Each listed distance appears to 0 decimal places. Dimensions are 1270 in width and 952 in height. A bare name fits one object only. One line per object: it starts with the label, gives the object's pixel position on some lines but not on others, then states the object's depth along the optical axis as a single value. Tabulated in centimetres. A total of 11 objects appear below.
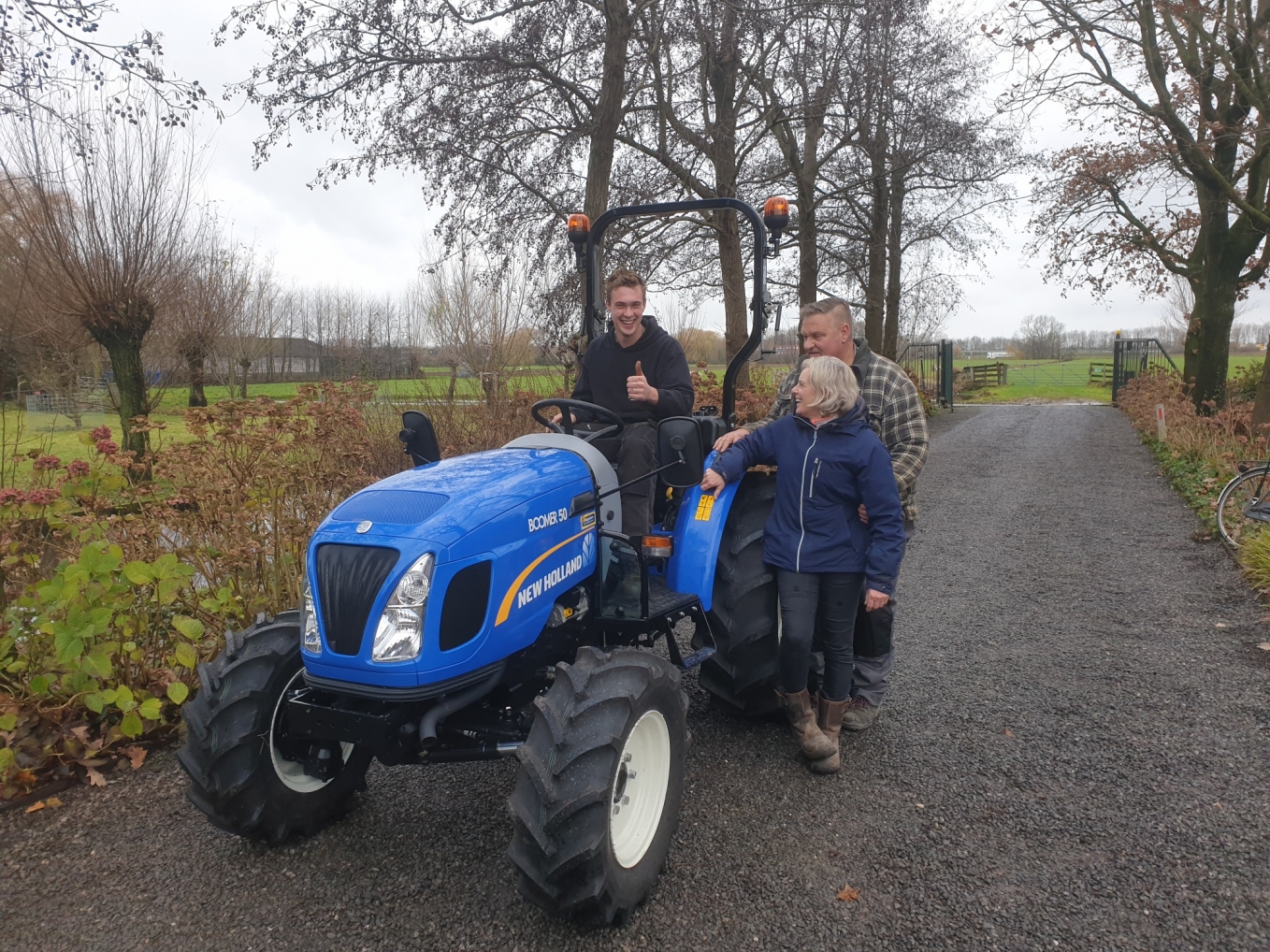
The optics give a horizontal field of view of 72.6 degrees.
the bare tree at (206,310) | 1570
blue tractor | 246
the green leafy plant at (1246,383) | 1625
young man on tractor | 353
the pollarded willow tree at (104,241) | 967
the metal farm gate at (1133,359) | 2628
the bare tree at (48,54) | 622
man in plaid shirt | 379
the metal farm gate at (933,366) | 2364
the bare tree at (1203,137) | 1201
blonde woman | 341
